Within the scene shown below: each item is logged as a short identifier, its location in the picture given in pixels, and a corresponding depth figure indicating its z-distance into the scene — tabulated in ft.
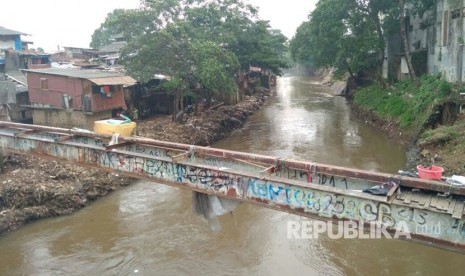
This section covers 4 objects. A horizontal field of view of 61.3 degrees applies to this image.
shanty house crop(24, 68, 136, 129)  68.39
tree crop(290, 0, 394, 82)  92.99
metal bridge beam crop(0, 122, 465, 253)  16.15
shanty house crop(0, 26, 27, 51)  126.15
